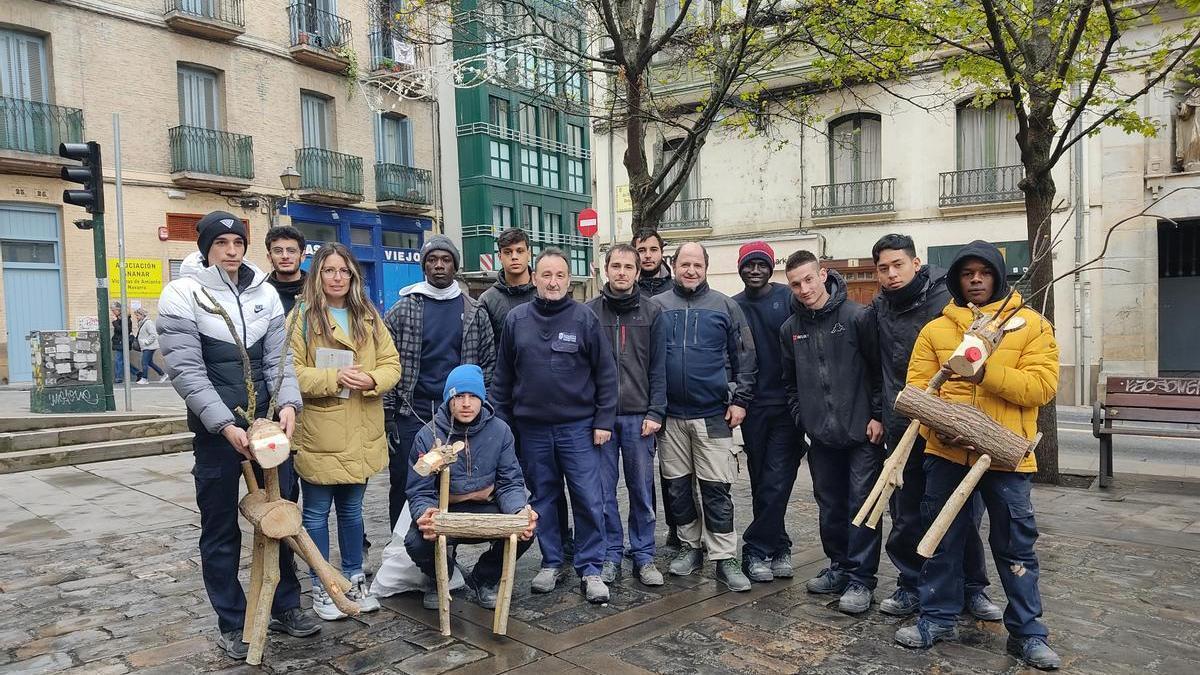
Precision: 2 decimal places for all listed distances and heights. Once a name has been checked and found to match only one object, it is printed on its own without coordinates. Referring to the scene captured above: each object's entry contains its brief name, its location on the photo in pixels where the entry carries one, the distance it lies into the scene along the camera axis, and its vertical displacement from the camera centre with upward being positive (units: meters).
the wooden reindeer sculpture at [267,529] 3.61 -0.99
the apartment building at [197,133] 16.83 +4.52
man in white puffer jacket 3.73 -0.32
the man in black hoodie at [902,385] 4.24 -0.51
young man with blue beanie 4.32 -0.87
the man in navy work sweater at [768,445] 4.93 -0.93
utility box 10.67 -0.75
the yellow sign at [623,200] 17.78 +2.42
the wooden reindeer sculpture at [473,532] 3.96 -1.13
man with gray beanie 4.98 -0.23
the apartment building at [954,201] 14.98 +1.96
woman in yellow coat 4.29 -0.49
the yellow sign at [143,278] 13.16 +0.62
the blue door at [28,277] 16.61 +0.88
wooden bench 7.25 -1.12
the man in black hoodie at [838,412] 4.49 -0.67
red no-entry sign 13.72 +1.36
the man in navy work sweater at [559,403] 4.78 -0.60
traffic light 10.48 +1.87
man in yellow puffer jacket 3.66 -0.80
